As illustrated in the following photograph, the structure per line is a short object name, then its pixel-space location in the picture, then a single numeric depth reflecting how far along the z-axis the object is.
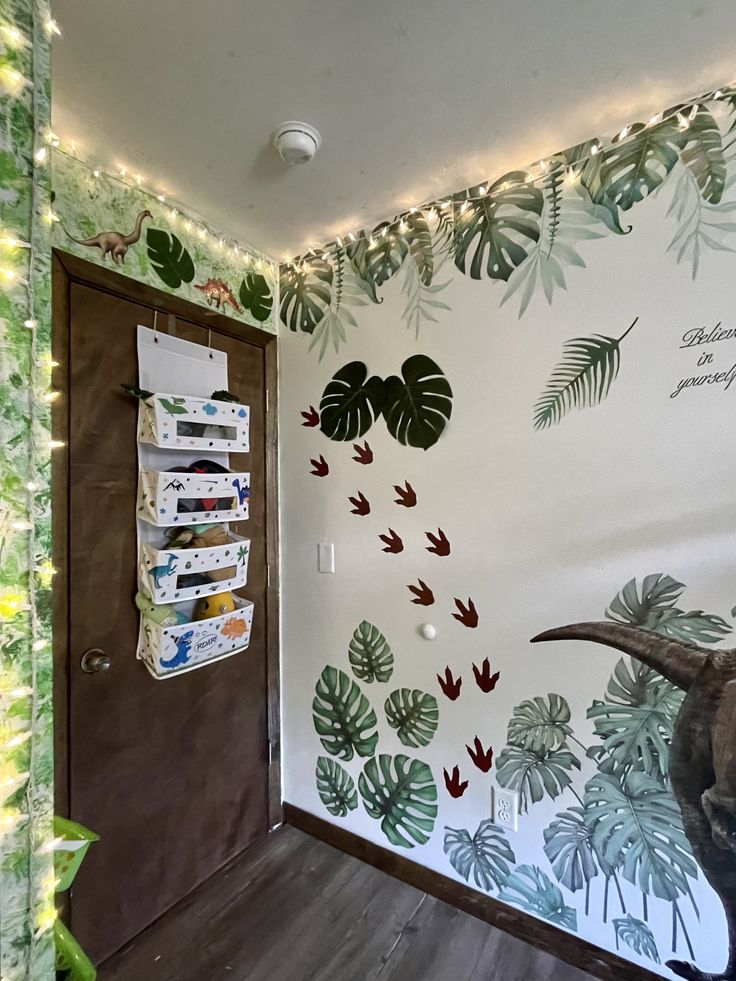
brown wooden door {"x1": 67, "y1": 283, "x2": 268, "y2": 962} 1.35
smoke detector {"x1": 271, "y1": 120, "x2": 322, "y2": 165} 1.26
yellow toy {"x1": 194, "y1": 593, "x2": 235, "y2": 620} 1.60
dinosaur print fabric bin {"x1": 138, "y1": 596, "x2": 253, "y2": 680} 1.45
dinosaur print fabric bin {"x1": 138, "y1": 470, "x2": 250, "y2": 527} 1.44
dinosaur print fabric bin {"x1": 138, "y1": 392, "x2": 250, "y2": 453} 1.43
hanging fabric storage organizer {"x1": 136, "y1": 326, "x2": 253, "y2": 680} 1.45
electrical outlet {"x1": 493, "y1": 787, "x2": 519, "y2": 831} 1.45
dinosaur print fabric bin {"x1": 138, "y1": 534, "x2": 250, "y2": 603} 1.43
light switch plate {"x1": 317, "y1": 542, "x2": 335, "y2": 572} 1.84
